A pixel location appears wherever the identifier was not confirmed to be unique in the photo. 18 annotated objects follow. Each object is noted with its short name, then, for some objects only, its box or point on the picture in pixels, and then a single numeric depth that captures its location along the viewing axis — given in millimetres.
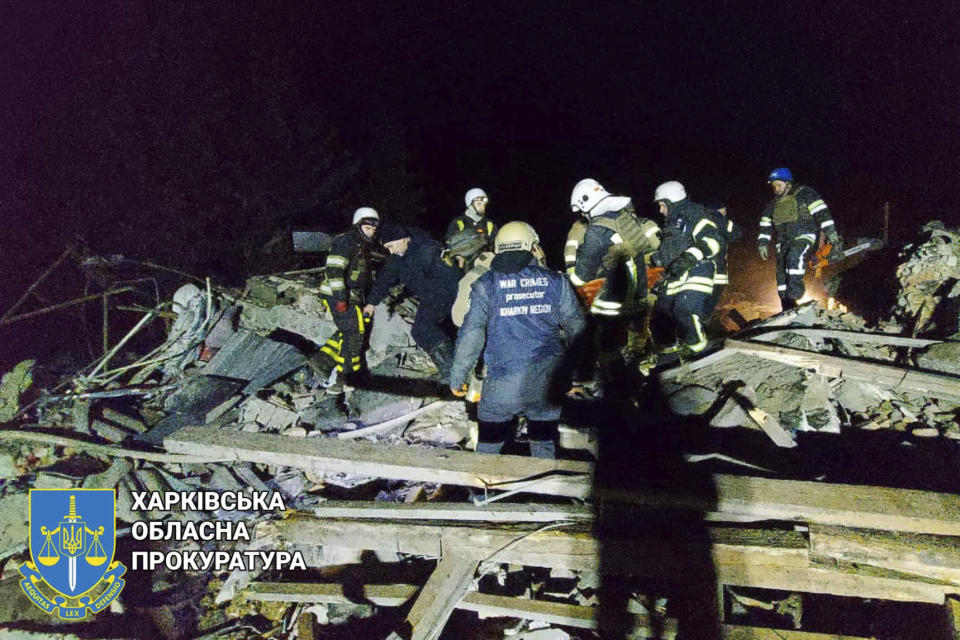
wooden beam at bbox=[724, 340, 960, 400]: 4039
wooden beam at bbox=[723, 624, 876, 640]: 2402
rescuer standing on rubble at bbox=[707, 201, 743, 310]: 5590
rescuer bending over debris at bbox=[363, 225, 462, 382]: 5105
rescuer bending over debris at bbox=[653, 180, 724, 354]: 4953
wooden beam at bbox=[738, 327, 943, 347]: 4891
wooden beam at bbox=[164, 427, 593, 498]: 3025
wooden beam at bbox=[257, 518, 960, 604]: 2387
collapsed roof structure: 2523
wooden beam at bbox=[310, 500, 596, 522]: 2801
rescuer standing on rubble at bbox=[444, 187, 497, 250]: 6344
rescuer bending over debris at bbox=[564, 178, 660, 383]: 4824
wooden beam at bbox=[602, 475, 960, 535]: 2441
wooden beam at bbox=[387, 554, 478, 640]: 2564
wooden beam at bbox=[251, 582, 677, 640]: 2678
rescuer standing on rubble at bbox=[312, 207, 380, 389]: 5148
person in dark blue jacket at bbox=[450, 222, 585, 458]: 3244
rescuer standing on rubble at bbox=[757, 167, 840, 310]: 6113
